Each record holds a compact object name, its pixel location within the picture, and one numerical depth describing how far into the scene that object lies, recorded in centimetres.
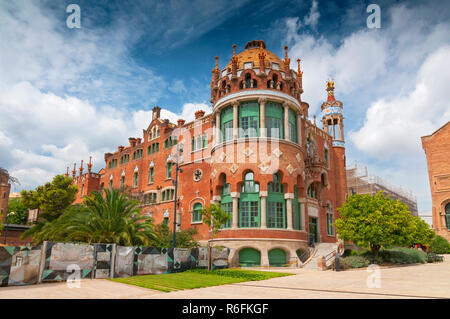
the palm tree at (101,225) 2138
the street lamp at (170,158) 3932
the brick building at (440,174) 5269
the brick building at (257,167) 2917
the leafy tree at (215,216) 2450
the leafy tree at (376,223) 2594
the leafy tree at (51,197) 4688
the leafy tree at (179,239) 2741
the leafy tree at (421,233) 2913
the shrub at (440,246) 4650
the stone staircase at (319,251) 2729
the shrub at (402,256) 2845
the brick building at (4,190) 7488
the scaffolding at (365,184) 5920
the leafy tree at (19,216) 6400
